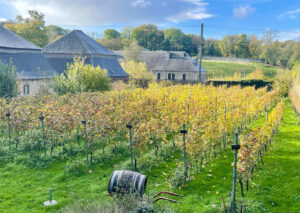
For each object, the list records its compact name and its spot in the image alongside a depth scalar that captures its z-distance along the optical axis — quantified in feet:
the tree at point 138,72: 103.75
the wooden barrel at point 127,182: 20.56
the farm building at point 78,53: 111.24
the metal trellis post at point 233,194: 20.25
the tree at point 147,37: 279.49
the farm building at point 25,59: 85.20
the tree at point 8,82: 56.39
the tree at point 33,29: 165.07
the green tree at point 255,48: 262.84
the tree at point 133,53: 179.42
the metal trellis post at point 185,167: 26.28
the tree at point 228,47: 282.77
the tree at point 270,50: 236.43
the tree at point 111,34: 312.71
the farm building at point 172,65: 166.30
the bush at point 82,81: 65.00
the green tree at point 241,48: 277.74
